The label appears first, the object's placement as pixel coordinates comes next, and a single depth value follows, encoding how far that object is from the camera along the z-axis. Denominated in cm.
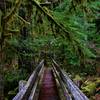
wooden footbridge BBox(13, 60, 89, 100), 285
